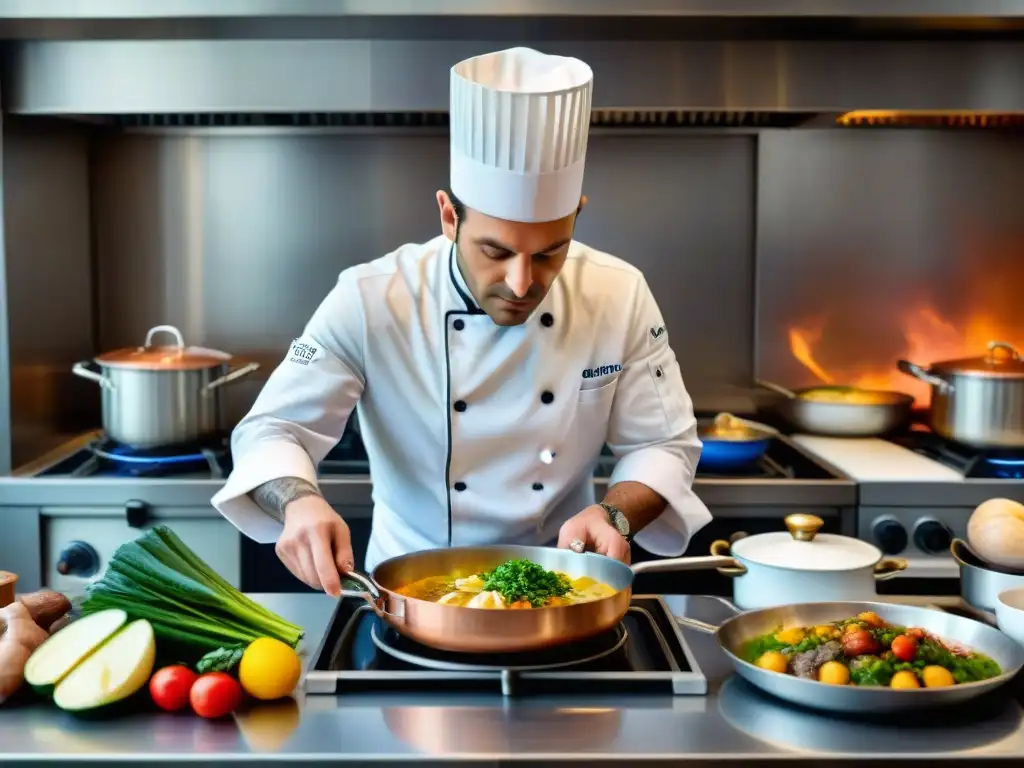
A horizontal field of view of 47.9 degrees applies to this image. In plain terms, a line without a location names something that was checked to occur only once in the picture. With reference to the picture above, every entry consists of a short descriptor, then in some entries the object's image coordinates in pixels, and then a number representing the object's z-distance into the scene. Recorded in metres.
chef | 2.27
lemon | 1.59
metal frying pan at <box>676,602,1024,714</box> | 1.51
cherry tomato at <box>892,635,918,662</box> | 1.59
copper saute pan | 1.59
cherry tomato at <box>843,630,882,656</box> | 1.61
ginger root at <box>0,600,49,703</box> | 1.60
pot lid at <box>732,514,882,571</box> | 1.95
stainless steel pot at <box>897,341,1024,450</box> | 3.21
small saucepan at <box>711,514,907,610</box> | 1.93
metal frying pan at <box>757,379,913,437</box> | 3.51
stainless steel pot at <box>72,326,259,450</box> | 3.21
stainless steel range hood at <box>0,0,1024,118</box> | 3.17
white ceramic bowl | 1.74
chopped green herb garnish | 1.68
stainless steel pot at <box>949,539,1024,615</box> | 1.97
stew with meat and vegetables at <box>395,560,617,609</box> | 1.67
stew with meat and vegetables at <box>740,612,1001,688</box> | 1.55
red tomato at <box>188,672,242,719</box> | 1.55
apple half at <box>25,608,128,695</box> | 1.58
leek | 1.67
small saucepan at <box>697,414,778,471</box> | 3.21
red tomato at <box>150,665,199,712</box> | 1.57
